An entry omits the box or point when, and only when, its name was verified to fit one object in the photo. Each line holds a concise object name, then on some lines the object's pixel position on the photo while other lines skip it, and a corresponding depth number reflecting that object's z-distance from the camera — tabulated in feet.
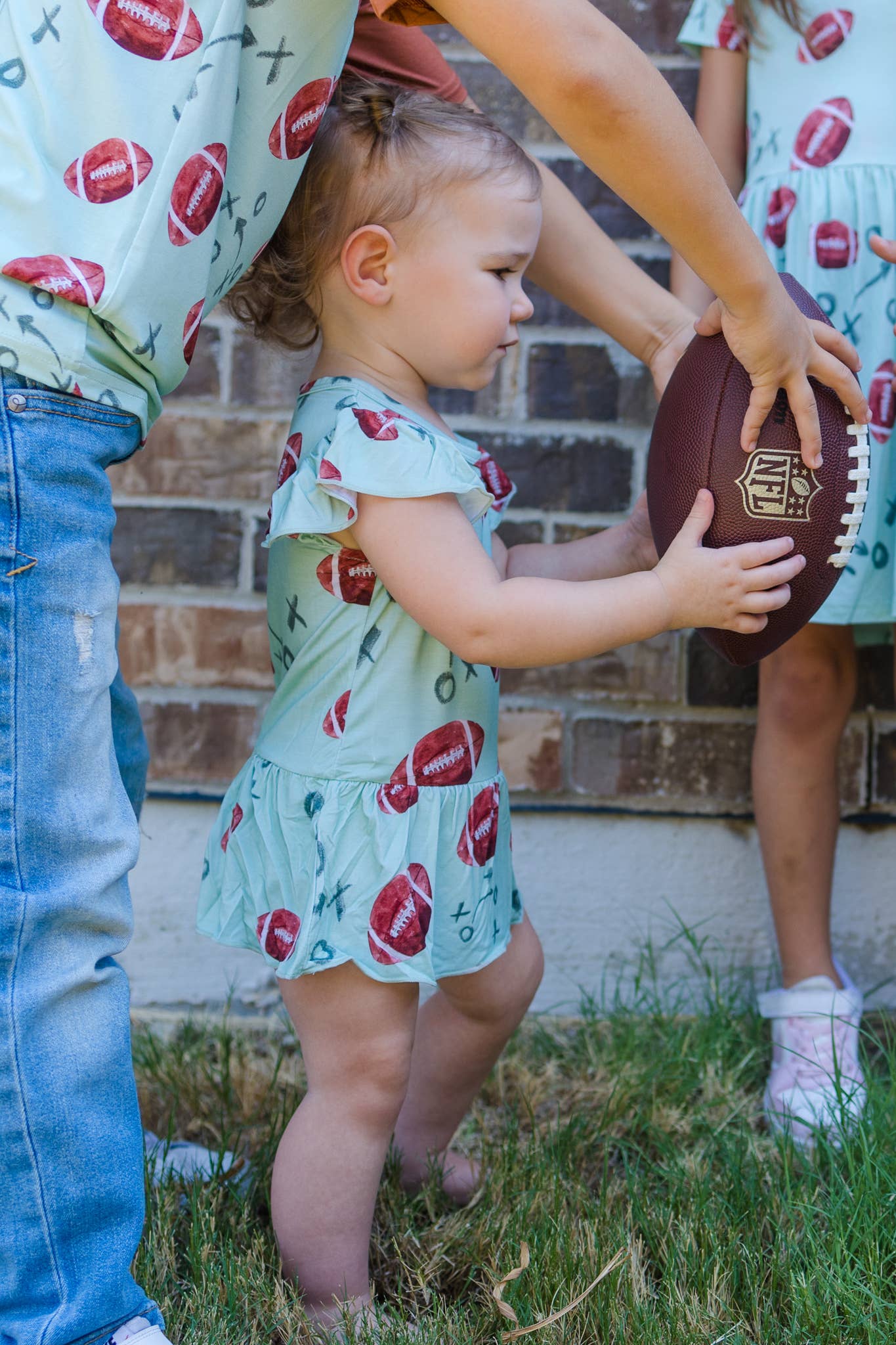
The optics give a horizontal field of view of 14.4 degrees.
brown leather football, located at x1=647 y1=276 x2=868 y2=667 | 7.72
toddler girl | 7.65
